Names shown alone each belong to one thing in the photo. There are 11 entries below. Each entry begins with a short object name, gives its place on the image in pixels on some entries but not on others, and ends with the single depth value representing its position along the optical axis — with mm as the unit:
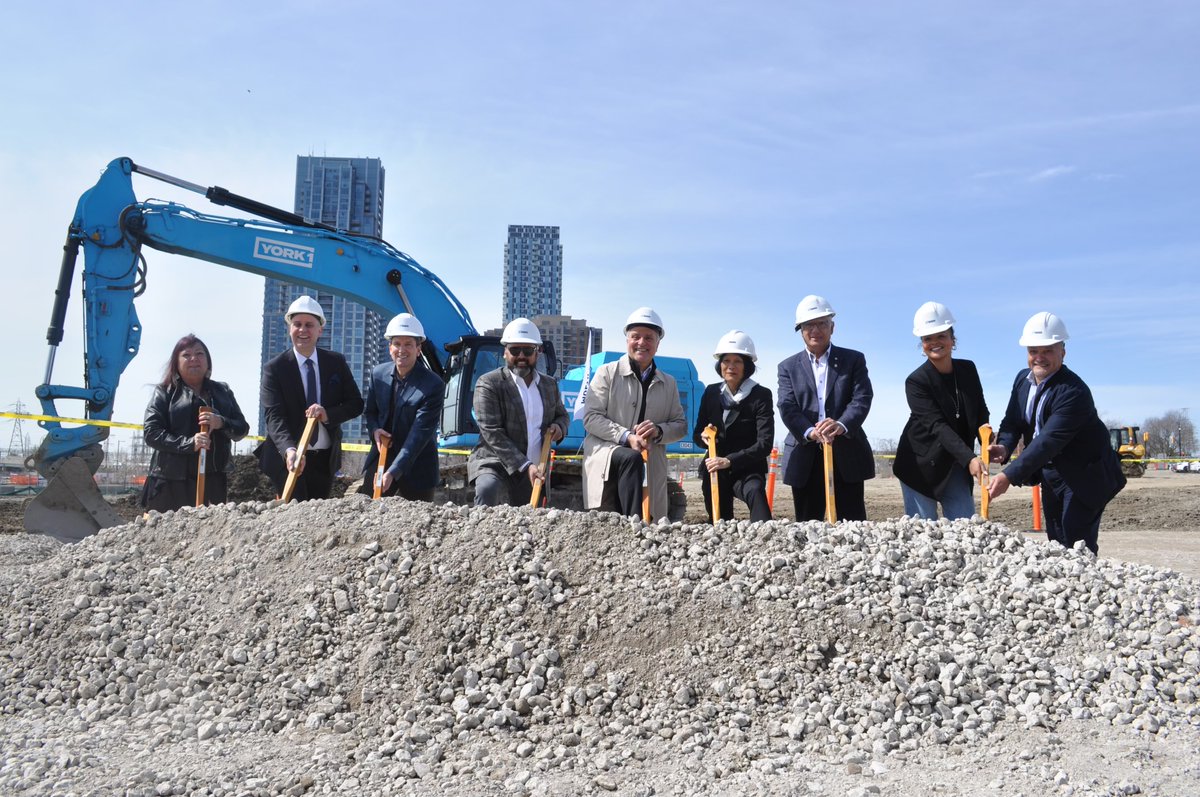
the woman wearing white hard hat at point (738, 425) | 5059
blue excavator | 8570
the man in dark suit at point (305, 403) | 5277
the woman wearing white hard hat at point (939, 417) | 4840
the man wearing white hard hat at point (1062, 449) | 4410
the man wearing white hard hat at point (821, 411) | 4961
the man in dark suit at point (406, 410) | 5344
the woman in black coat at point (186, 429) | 5625
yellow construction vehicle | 27438
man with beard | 5055
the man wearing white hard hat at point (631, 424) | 4965
